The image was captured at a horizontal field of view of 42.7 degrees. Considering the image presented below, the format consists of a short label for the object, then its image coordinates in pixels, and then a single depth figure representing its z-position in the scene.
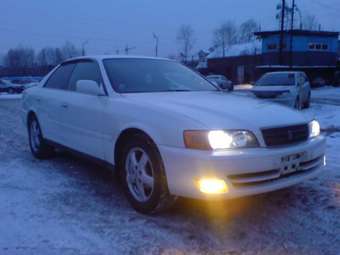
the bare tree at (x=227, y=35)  96.56
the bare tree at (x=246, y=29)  98.99
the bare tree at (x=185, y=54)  79.12
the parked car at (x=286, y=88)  15.29
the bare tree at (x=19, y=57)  105.28
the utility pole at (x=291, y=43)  39.98
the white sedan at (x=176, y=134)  3.56
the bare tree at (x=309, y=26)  80.29
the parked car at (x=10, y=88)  38.31
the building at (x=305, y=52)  41.97
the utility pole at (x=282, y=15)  34.92
